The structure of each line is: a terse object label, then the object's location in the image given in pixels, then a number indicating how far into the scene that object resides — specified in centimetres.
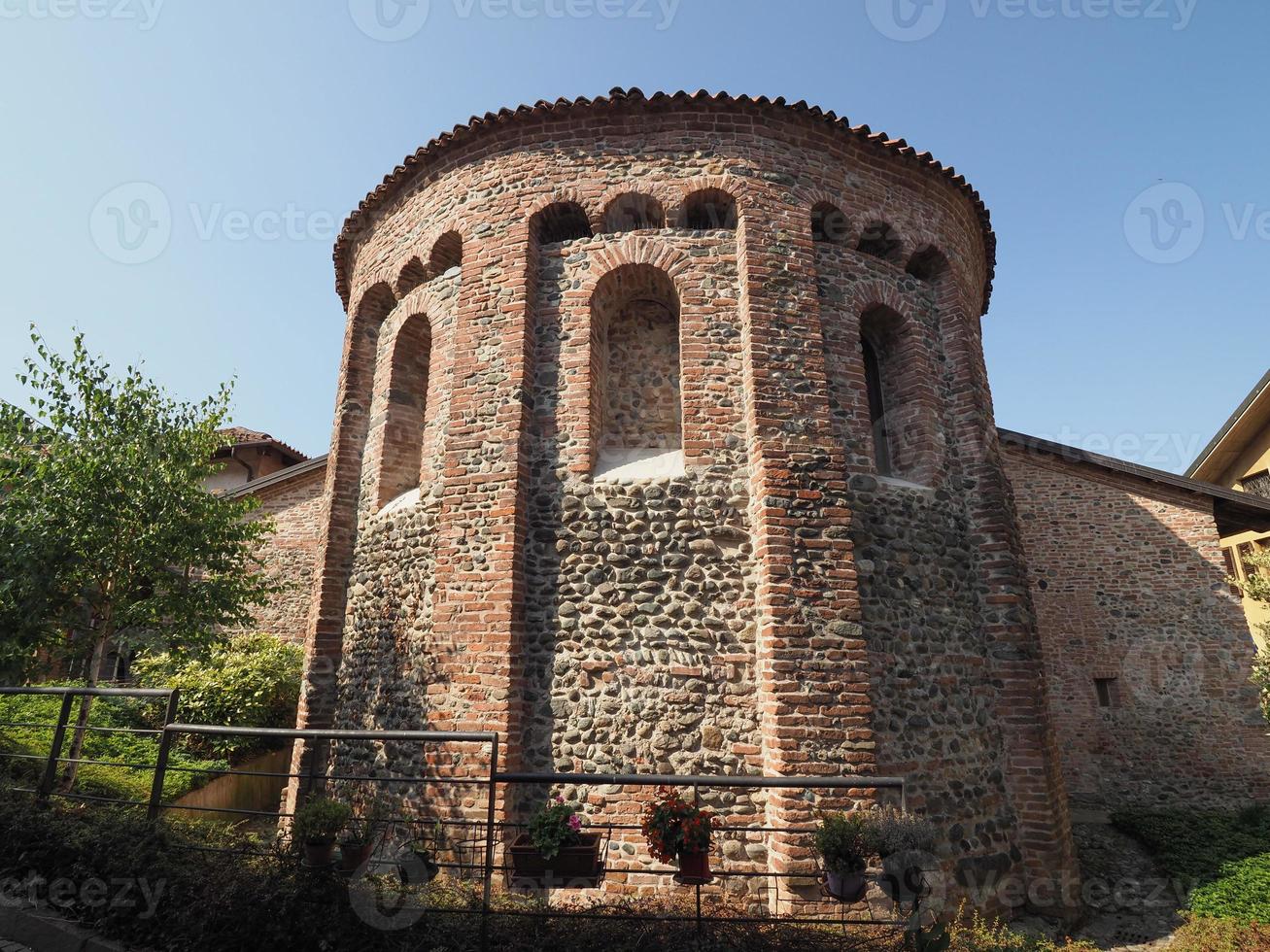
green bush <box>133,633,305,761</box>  1105
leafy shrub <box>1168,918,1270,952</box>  618
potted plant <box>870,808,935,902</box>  507
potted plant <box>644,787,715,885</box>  481
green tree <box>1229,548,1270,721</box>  1082
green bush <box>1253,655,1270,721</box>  1077
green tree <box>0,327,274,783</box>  860
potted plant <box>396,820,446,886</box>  568
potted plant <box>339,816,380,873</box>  504
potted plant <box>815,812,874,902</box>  493
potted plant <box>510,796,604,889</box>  504
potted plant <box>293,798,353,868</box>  496
